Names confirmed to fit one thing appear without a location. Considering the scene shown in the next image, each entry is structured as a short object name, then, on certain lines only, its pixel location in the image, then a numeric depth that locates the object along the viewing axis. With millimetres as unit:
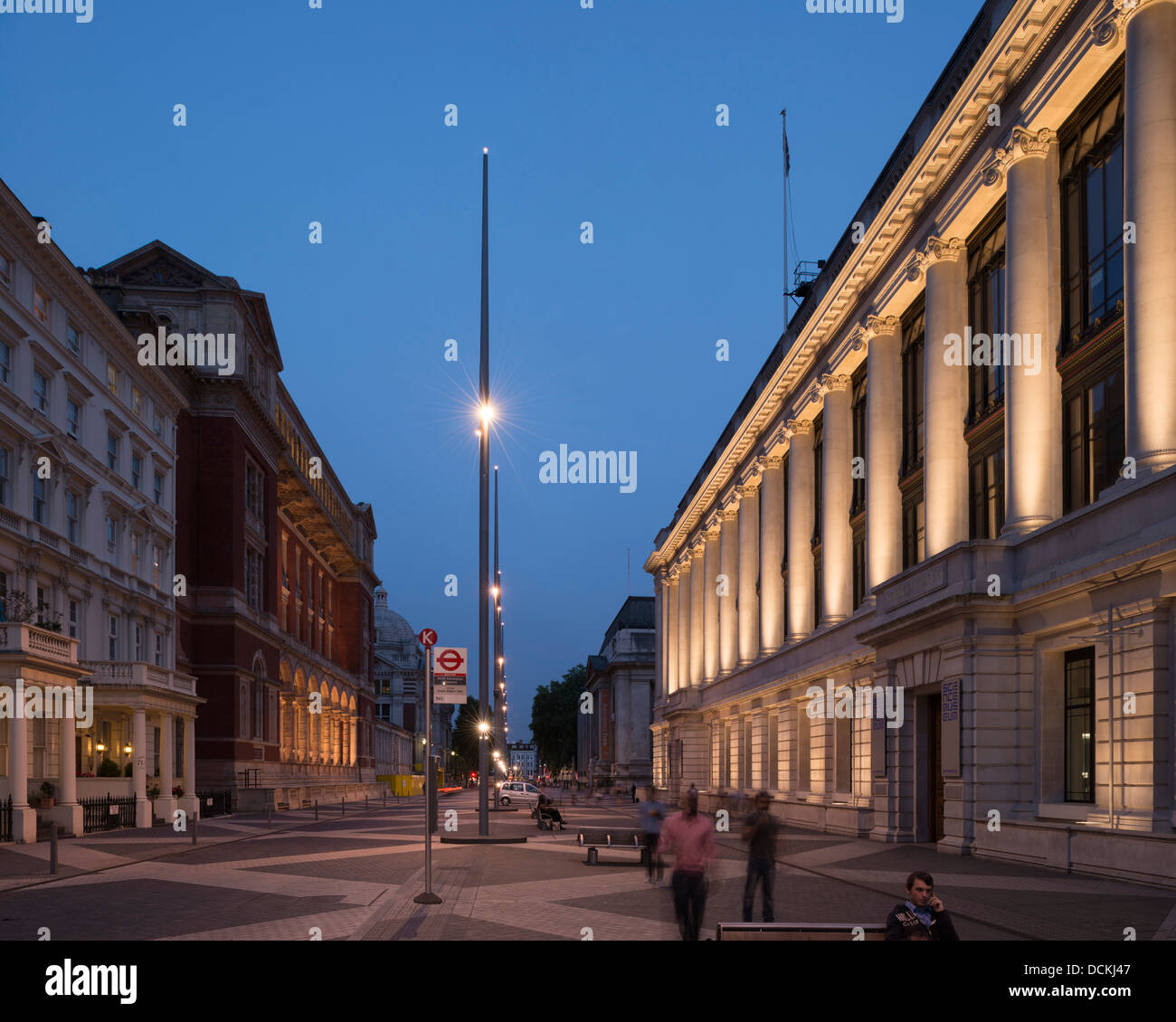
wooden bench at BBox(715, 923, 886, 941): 10195
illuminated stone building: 21859
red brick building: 64875
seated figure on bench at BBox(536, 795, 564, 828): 40938
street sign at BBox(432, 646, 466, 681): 21422
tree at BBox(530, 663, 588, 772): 189375
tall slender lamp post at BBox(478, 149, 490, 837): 33688
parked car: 69812
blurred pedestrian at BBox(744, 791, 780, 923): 15305
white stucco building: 38656
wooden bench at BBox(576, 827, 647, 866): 29203
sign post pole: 17906
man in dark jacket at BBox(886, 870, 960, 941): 9078
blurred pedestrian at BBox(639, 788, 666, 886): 18675
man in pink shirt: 12727
